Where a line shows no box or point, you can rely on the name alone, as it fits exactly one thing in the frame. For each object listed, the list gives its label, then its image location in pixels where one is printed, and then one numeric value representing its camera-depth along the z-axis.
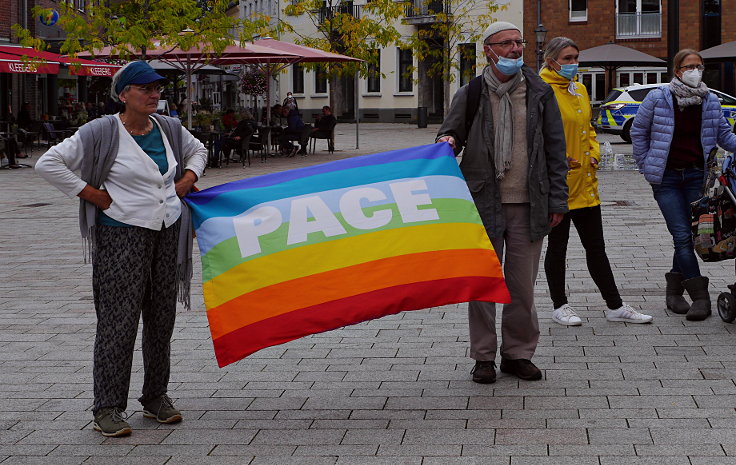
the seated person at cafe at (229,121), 30.86
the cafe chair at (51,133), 32.44
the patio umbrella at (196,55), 26.43
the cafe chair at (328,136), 32.75
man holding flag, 6.31
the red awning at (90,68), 28.04
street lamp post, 36.25
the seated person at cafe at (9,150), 27.32
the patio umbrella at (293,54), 29.30
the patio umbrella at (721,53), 35.69
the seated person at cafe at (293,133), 30.95
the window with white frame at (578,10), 55.75
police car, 34.91
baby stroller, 7.81
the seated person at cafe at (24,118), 35.34
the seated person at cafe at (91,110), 39.88
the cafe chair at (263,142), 29.98
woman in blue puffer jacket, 8.18
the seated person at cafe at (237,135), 27.31
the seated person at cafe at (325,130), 32.78
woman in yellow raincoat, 7.68
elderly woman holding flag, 5.49
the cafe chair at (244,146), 27.25
